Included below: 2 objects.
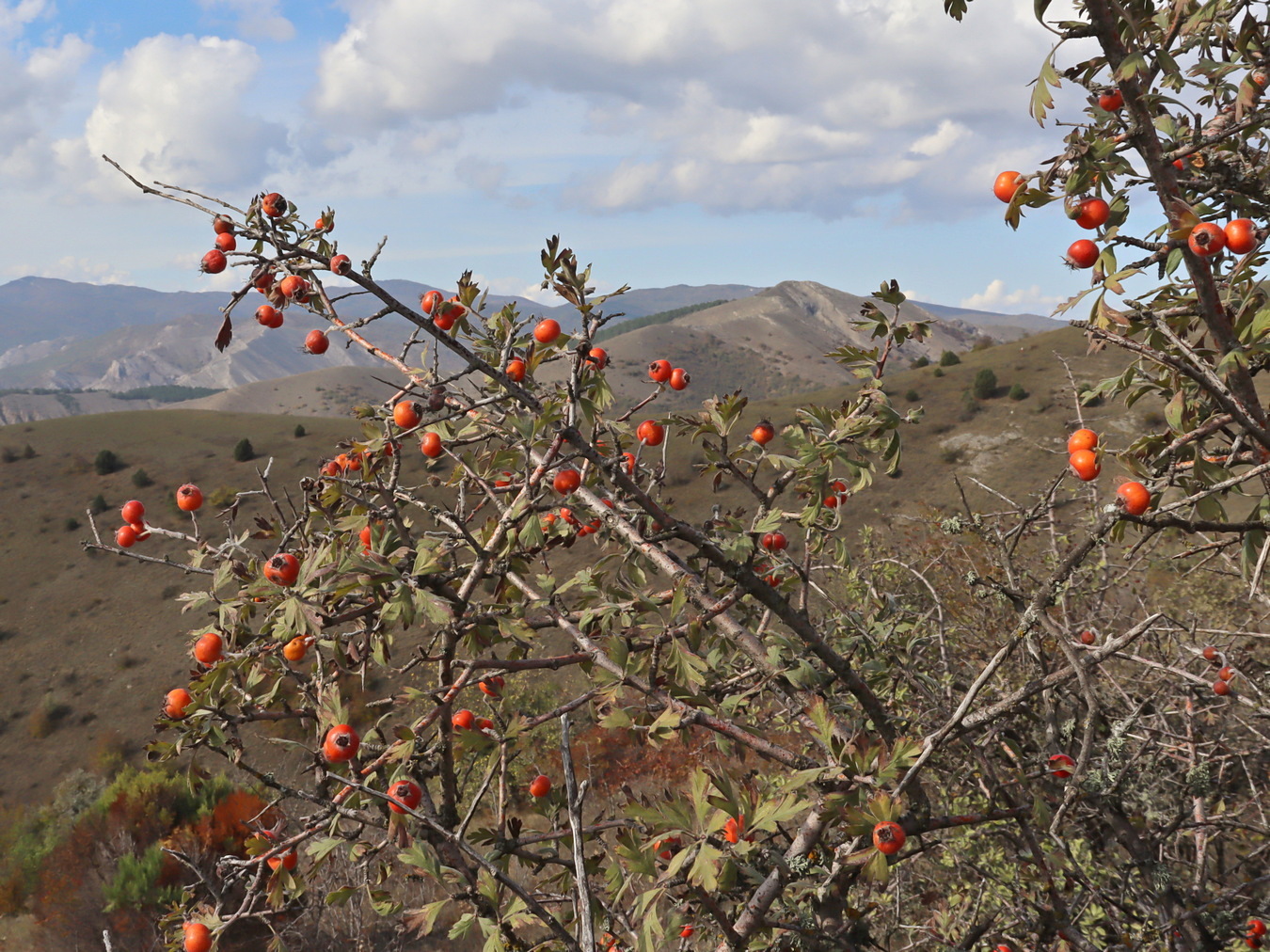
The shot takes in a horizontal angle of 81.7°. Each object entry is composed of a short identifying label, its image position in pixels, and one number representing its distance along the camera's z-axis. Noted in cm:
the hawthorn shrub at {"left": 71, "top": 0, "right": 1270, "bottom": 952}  188
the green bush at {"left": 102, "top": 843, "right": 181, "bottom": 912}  1050
